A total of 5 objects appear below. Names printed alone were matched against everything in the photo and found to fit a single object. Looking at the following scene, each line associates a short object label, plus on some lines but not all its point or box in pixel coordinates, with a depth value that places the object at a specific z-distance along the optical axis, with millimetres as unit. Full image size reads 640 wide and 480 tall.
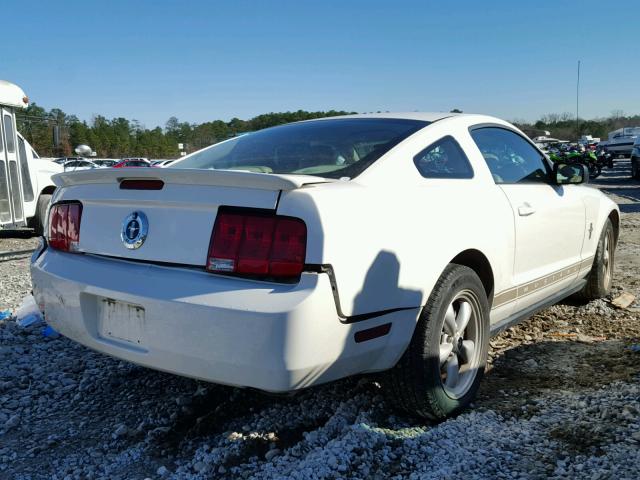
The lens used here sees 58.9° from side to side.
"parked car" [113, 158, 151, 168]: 25409
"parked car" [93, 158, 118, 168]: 32466
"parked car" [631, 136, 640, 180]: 19500
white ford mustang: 2008
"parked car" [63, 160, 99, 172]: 28244
